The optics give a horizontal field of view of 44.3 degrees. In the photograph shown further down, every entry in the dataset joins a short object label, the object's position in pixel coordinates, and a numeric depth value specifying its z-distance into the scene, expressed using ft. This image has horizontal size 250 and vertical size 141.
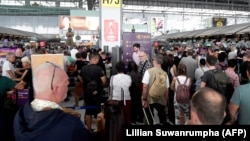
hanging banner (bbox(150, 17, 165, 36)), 108.78
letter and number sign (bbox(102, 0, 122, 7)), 36.37
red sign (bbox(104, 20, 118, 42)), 36.17
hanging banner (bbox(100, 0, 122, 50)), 36.17
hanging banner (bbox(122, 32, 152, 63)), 27.27
